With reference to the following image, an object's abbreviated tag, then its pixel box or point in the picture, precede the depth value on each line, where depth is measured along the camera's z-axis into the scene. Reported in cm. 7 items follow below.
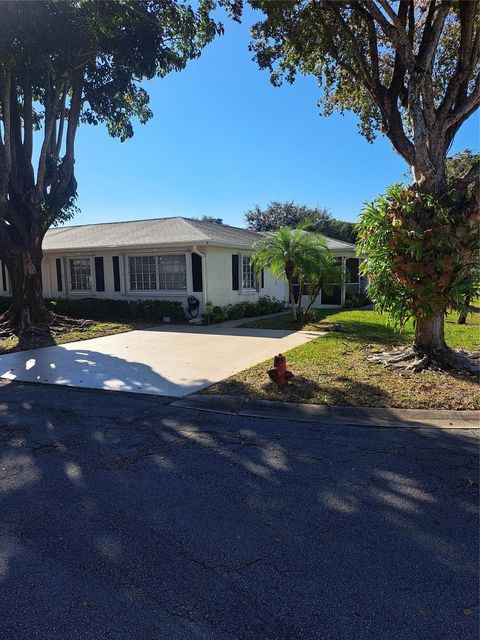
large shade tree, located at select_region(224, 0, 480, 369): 723
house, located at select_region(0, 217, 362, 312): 1533
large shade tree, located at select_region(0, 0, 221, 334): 970
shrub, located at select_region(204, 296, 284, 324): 1476
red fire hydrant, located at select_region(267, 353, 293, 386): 656
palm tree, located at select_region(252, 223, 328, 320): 1275
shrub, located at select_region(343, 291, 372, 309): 1959
